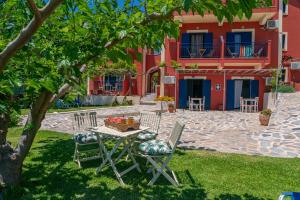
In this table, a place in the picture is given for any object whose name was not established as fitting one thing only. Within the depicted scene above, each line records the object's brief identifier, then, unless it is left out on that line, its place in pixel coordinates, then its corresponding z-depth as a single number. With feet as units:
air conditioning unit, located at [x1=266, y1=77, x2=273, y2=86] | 59.72
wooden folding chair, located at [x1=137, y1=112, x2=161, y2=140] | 23.77
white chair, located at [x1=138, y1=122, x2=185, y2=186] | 14.99
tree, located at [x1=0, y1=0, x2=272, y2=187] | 7.52
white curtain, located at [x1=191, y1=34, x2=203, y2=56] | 65.72
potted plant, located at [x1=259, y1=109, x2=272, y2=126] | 36.85
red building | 60.29
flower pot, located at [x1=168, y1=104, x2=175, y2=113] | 54.75
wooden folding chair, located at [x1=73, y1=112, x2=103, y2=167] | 18.65
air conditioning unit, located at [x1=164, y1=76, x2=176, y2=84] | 63.82
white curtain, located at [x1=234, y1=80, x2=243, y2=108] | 63.25
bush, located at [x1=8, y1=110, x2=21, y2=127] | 36.68
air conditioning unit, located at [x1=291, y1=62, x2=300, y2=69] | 63.62
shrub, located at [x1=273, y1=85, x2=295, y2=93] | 56.44
